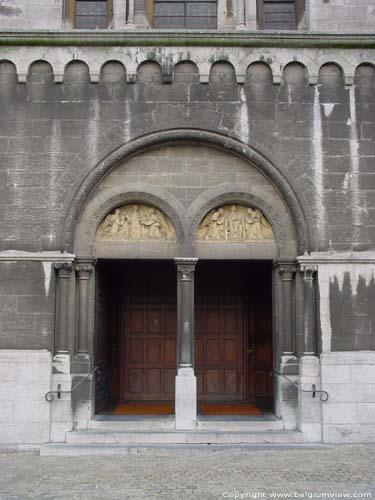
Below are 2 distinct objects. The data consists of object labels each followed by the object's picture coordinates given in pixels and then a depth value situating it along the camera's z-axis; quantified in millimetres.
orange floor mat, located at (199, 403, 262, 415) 11266
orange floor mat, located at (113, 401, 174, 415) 11290
